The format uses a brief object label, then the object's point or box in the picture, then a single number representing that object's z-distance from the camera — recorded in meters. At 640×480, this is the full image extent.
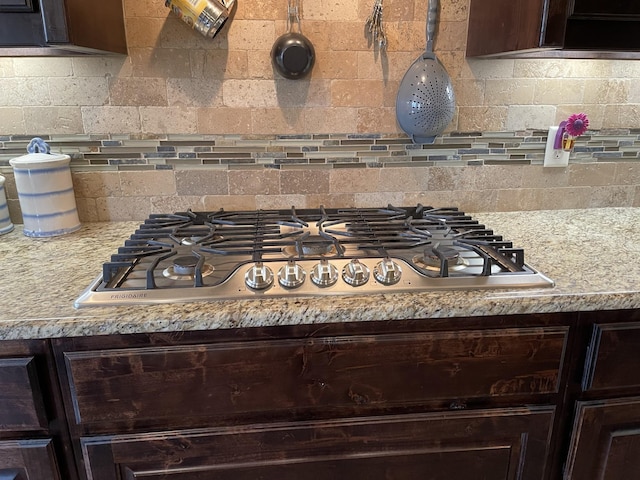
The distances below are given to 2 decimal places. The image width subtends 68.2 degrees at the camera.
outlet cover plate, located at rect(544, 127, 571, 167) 1.49
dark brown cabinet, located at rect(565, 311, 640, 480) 0.98
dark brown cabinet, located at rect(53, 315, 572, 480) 0.91
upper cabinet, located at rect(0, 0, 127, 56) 0.98
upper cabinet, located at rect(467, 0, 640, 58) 1.04
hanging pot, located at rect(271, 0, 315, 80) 1.29
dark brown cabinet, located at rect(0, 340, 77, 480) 0.87
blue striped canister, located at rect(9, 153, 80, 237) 1.23
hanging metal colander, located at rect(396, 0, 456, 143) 1.32
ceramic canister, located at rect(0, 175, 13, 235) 1.30
